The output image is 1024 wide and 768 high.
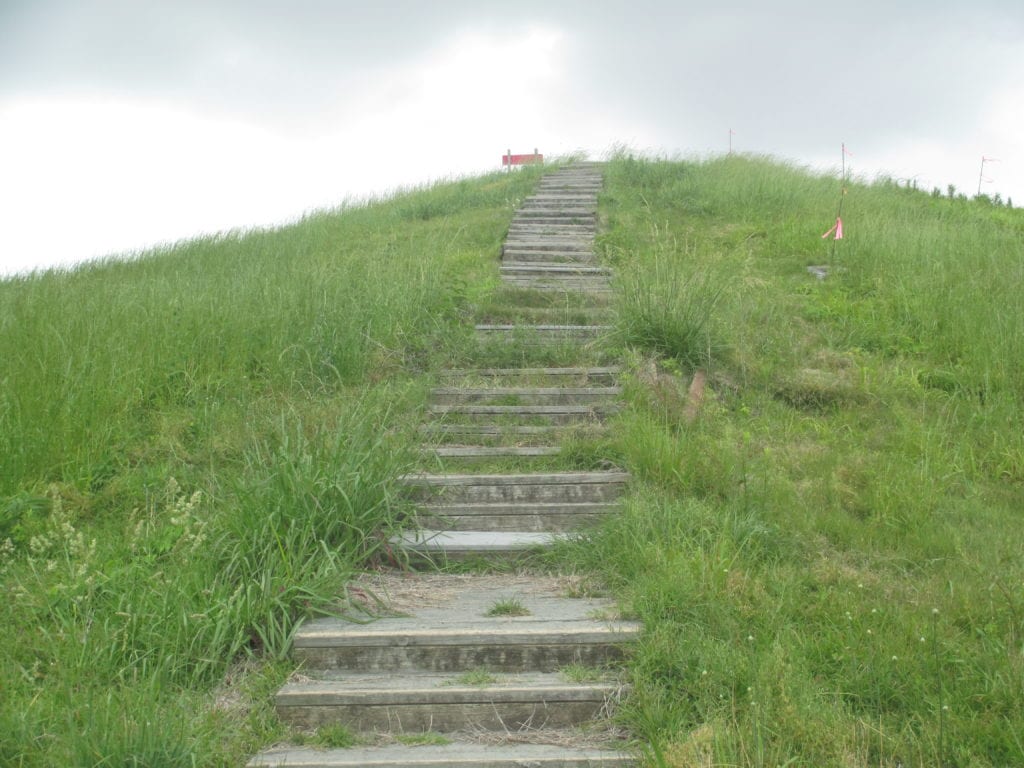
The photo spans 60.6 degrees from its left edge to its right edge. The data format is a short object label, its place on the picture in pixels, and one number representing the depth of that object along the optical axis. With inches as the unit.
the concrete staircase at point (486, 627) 143.6
